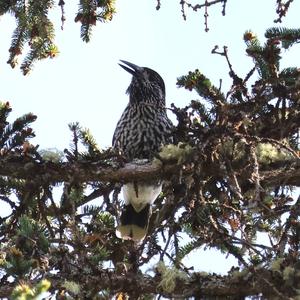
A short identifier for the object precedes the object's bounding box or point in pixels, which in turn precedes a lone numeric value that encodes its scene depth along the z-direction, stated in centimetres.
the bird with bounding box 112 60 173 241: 1085
